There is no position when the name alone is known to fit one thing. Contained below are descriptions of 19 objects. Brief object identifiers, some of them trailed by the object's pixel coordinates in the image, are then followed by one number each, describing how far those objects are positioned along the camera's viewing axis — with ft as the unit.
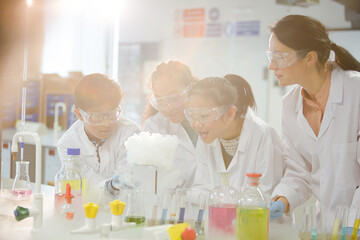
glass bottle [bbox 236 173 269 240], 5.47
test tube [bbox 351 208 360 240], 5.45
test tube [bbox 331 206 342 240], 5.50
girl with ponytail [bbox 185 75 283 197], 7.47
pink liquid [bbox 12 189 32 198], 8.04
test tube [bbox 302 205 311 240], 5.42
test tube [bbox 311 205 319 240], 5.45
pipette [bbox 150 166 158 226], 6.03
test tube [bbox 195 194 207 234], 5.80
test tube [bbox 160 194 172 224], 6.02
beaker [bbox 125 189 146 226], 6.17
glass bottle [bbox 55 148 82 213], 7.43
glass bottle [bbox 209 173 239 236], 5.63
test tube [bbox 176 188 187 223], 5.97
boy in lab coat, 8.38
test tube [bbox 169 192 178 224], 5.99
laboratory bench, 5.77
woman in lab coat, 7.54
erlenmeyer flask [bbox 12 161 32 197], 7.97
